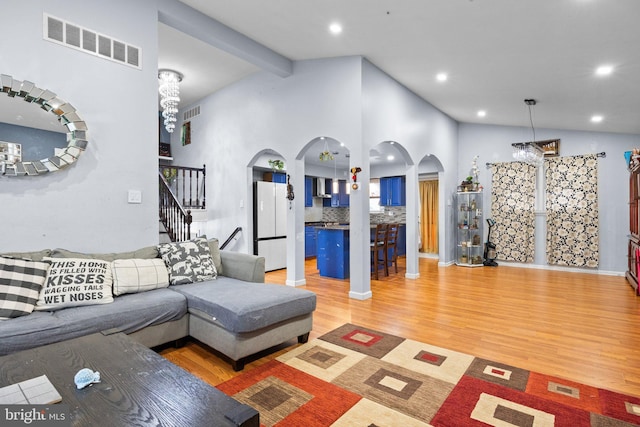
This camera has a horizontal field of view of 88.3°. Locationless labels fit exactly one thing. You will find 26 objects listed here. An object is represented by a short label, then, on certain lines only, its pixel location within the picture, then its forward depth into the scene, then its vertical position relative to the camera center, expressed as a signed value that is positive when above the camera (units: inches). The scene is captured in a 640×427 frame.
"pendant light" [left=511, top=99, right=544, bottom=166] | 229.5 +40.6
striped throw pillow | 87.0 -19.7
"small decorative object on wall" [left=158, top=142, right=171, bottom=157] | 315.6 +61.5
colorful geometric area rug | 76.7 -48.2
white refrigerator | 256.2 -9.2
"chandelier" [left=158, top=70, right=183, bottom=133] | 219.6 +83.9
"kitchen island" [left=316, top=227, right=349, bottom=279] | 235.5 -29.7
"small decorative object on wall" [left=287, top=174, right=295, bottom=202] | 212.5 +12.8
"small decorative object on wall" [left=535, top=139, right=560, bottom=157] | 265.6 +51.6
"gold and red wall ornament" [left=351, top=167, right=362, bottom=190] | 184.1 +19.3
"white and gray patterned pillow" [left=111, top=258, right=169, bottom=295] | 110.5 -21.8
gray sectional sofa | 84.8 -30.5
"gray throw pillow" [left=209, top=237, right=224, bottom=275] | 142.2 -18.9
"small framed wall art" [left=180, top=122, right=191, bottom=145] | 297.0 +71.7
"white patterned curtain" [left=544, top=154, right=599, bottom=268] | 252.1 +0.0
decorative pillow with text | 95.0 -21.6
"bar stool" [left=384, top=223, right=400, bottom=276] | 243.6 -23.9
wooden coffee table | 46.3 -28.7
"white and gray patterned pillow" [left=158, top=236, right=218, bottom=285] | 125.8 -19.5
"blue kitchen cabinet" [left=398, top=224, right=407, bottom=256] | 360.2 -32.9
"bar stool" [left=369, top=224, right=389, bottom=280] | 234.2 -24.7
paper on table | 48.4 -27.7
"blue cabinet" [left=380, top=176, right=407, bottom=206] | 376.2 +23.6
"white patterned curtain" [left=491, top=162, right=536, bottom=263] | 276.7 +1.1
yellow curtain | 364.8 -5.6
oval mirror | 104.9 +28.3
